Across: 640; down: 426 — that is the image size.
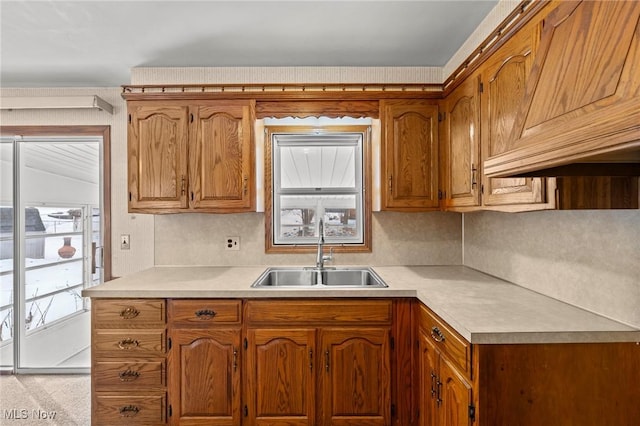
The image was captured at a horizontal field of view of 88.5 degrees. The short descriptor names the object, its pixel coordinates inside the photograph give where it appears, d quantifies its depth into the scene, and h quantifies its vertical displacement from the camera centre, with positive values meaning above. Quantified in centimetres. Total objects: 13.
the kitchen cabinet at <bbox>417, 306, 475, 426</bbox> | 132 -75
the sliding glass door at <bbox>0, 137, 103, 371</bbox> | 294 -23
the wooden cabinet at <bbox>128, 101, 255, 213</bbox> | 233 +48
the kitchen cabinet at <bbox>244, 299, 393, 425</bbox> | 193 -89
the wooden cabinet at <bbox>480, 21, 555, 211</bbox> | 137 +49
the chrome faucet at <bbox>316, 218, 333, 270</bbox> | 251 -32
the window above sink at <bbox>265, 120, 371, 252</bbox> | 276 +23
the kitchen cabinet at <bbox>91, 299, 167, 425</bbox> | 196 -87
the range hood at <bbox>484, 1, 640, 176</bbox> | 70 +31
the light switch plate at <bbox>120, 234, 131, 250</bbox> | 281 -23
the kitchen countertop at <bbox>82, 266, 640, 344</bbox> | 123 -44
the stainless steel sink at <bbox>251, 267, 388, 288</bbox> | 254 -49
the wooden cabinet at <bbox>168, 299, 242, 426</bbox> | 195 -89
